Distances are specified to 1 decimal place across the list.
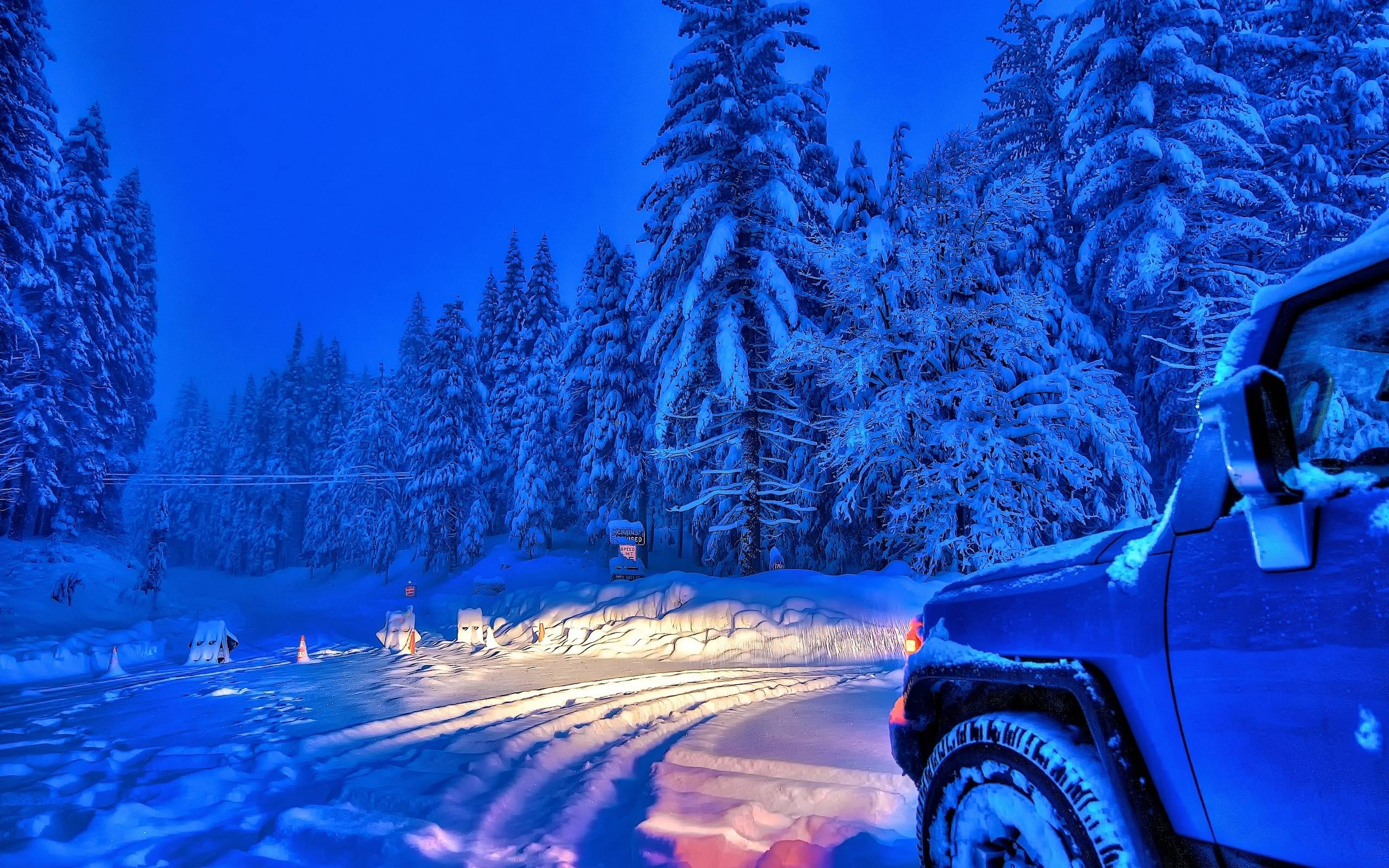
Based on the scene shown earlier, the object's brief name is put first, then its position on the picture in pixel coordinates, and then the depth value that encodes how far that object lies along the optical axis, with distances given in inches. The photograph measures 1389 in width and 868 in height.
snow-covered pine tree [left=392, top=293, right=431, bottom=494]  2158.0
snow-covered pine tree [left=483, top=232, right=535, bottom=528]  1588.3
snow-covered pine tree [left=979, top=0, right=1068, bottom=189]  903.7
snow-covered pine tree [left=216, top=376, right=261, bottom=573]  2358.5
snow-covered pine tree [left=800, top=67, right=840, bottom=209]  821.9
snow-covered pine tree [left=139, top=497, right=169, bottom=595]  1030.4
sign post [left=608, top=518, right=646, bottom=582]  799.7
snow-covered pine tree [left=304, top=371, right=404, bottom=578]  1914.4
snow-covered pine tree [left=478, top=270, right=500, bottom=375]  1732.3
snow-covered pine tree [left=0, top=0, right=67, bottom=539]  829.8
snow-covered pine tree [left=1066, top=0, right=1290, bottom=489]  605.3
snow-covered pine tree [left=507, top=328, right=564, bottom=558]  1397.6
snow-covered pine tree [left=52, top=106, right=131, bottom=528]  1124.5
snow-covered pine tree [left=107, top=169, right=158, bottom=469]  1314.0
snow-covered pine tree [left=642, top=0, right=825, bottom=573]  657.0
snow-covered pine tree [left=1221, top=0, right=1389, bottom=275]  635.5
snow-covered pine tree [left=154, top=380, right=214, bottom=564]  2746.1
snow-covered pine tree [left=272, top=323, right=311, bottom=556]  2272.4
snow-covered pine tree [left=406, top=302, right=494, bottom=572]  1572.3
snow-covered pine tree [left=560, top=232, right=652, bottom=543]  1208.2
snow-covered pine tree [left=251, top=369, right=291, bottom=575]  2251.5
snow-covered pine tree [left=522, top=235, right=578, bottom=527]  1450.5
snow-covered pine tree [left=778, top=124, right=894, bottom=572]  546.6
